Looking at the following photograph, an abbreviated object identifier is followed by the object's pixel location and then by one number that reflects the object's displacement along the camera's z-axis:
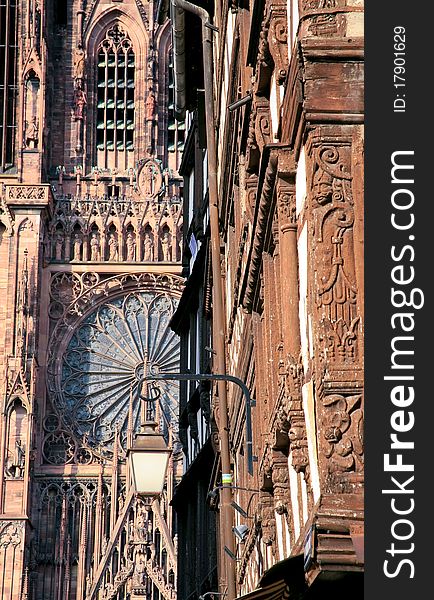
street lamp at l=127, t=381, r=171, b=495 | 17.33
